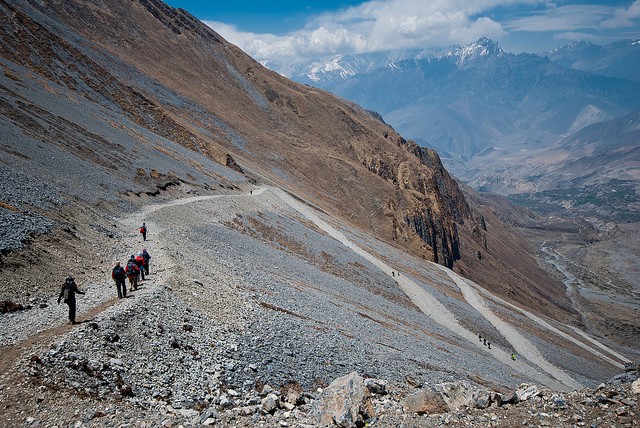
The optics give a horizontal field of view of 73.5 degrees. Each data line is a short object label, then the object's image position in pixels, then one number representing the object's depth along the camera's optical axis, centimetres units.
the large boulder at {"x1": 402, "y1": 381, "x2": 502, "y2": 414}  1370
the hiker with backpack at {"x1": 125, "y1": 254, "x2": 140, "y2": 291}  1900
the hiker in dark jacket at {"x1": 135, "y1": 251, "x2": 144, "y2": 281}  2027
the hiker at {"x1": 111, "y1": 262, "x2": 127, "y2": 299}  1738
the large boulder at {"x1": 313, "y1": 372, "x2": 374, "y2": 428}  1253
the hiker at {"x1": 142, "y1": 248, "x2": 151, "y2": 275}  2135
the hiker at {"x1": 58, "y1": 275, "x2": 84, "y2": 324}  1471
